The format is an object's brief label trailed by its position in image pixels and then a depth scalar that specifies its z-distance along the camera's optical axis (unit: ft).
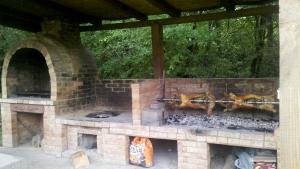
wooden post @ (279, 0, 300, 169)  3.43
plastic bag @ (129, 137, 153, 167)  11.84
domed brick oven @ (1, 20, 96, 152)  14.54
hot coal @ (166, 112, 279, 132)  11.05
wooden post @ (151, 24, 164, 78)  15.20
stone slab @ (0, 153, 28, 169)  11.21
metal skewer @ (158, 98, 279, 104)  10.95
